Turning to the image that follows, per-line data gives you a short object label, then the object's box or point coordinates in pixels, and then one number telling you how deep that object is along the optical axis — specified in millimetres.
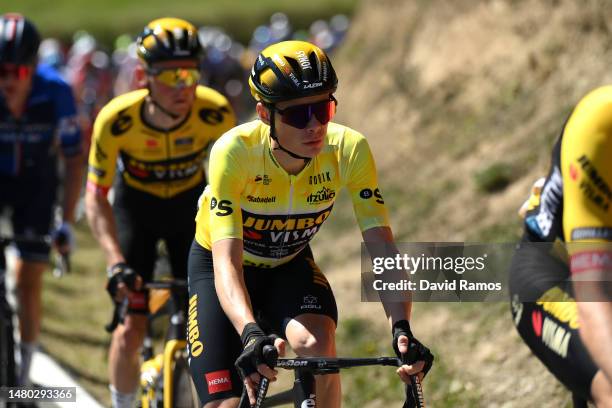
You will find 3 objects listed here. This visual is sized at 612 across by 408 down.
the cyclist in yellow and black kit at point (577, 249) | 7930
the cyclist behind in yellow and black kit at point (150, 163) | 13484
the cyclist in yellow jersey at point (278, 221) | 9500
